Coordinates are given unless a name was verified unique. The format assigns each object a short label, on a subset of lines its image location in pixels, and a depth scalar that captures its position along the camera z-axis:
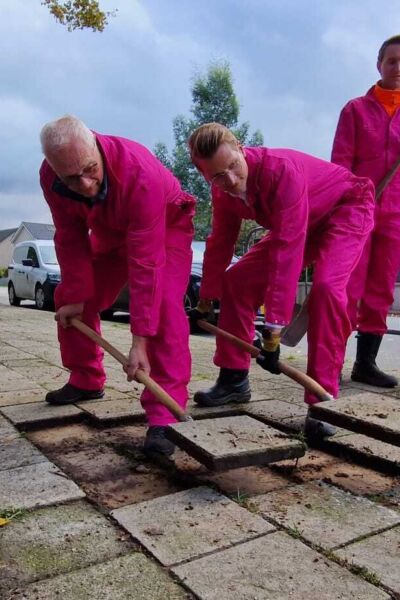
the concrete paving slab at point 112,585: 1.44
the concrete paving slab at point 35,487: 1.99
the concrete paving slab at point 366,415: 2.19
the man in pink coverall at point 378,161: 3.79
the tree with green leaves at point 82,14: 8.94
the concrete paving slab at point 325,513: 1.79
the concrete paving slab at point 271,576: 1.45
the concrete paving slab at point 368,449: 2.42
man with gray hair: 2.42
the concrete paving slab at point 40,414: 2.87
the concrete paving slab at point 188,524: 1.68
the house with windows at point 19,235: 54.81
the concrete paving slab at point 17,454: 2.36
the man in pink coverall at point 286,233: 2.60
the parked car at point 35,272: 12.20
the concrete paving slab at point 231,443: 2.00
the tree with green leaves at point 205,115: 28.98
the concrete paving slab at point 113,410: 2.94
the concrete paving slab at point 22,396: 3.31
